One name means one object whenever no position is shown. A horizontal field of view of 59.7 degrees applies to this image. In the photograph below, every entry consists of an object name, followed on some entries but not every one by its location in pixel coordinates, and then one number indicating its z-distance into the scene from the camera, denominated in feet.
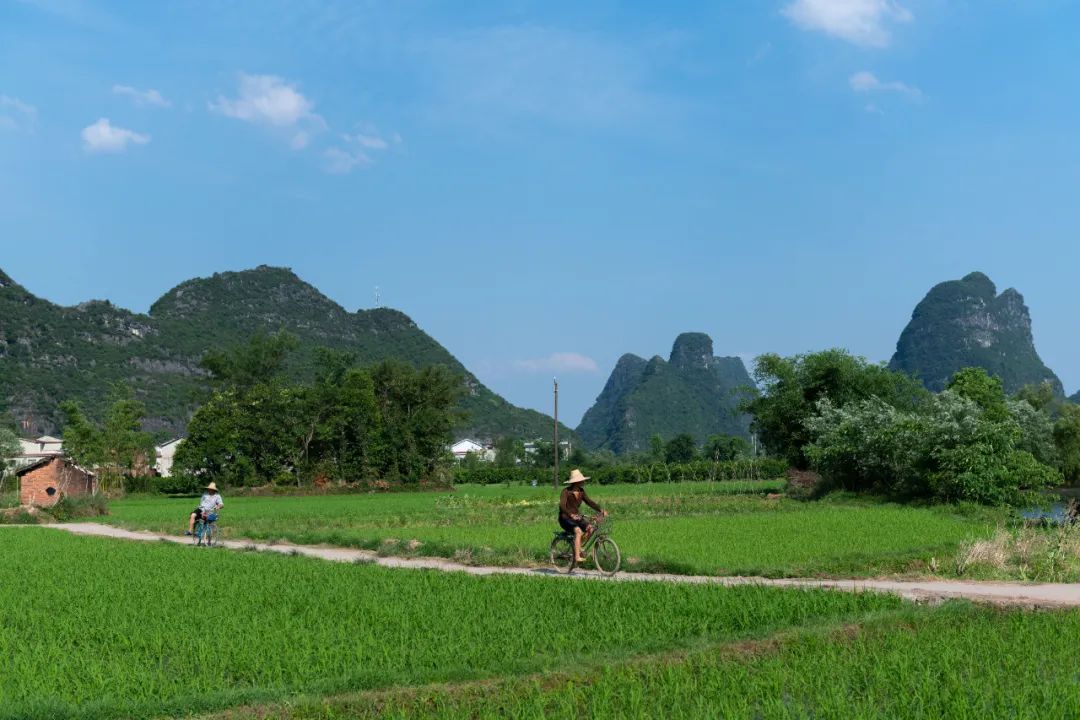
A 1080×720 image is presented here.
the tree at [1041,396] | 228.84
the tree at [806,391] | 143.74
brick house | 145.18
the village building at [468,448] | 392.98
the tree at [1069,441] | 182.39
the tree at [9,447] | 230.07
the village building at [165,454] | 325.62
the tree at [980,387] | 181.78
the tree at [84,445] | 198.07
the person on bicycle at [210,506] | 69.97
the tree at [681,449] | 305.94
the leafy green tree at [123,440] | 200.85
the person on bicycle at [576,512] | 47.69
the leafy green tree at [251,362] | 245.04
